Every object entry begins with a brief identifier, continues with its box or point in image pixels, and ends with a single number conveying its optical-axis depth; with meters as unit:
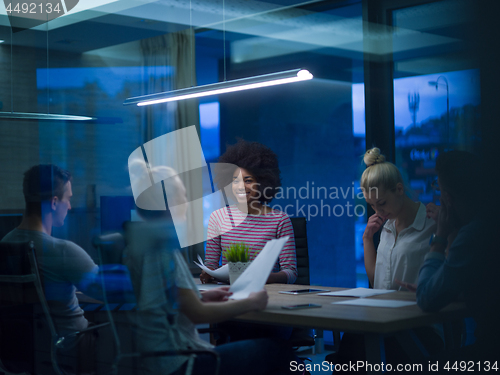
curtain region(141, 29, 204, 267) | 4.26
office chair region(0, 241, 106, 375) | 2.46
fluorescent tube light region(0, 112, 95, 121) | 2.60
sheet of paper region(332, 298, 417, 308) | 1.88
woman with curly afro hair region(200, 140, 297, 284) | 2.85
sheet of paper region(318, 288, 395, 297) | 2.18
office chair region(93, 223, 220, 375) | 1.71
